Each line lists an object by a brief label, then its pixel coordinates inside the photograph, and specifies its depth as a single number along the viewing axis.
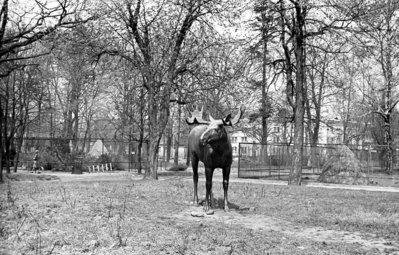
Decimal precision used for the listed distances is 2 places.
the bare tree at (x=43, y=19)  15.95
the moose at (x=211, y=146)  9.14
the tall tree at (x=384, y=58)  16.59
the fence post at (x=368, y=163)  24.62
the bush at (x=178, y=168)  34.93
